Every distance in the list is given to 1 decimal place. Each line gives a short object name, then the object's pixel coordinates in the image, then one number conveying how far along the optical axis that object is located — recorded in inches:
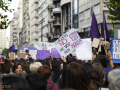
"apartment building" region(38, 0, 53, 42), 2396.7
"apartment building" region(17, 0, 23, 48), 4995.1
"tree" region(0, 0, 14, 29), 872.3
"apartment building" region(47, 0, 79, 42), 1572.3
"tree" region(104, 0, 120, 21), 556.4
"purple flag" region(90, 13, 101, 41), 408.7
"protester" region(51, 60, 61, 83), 303.9
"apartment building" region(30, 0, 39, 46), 3048.7
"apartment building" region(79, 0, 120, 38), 1169.4
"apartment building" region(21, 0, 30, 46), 3593.8
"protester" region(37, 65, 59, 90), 183.3
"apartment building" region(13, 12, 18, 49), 5949.8
